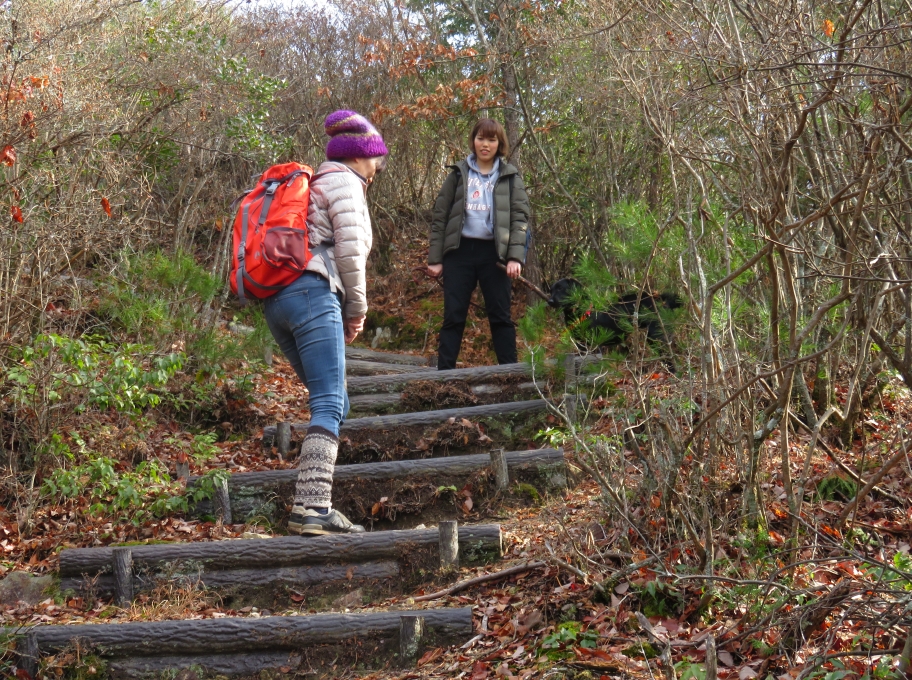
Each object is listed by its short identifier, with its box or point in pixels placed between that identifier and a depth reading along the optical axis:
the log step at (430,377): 6.88
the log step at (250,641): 3.98
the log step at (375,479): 5.40
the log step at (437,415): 6.30
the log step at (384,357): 9.61
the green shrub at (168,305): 6.75
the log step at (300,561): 4.62
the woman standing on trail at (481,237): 7.25
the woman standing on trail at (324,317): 4.71
